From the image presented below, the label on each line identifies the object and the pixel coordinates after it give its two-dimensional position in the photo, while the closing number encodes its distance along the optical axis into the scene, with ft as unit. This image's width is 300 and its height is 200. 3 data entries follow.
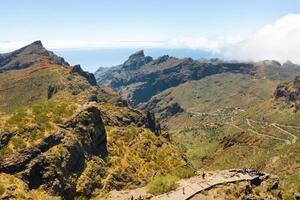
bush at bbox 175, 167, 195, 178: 160.08
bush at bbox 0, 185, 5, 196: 122.26
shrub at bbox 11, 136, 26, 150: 145.99
